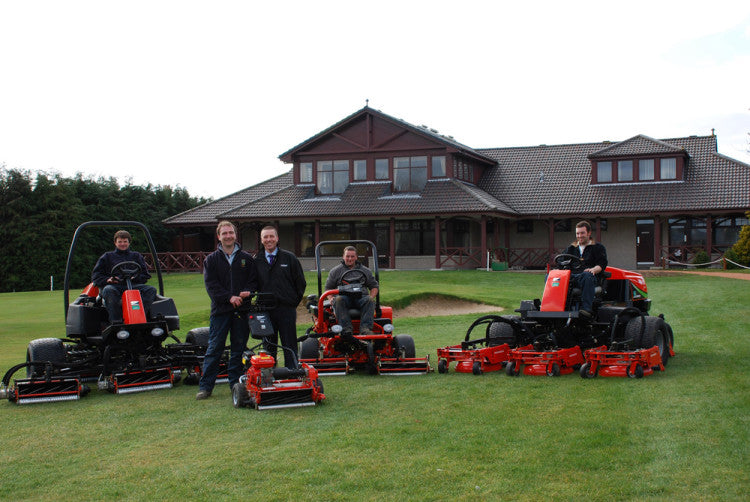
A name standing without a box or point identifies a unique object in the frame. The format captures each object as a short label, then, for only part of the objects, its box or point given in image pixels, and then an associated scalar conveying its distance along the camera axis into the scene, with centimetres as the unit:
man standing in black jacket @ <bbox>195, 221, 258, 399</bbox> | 938
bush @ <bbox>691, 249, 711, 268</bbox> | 3491
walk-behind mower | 860
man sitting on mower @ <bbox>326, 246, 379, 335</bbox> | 1091
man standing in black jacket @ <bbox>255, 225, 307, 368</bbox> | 963
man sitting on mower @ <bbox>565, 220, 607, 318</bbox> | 1052
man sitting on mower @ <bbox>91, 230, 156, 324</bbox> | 1030
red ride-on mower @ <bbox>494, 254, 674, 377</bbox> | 1003
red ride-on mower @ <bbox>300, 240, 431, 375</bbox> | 1079
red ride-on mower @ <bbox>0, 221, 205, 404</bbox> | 966
